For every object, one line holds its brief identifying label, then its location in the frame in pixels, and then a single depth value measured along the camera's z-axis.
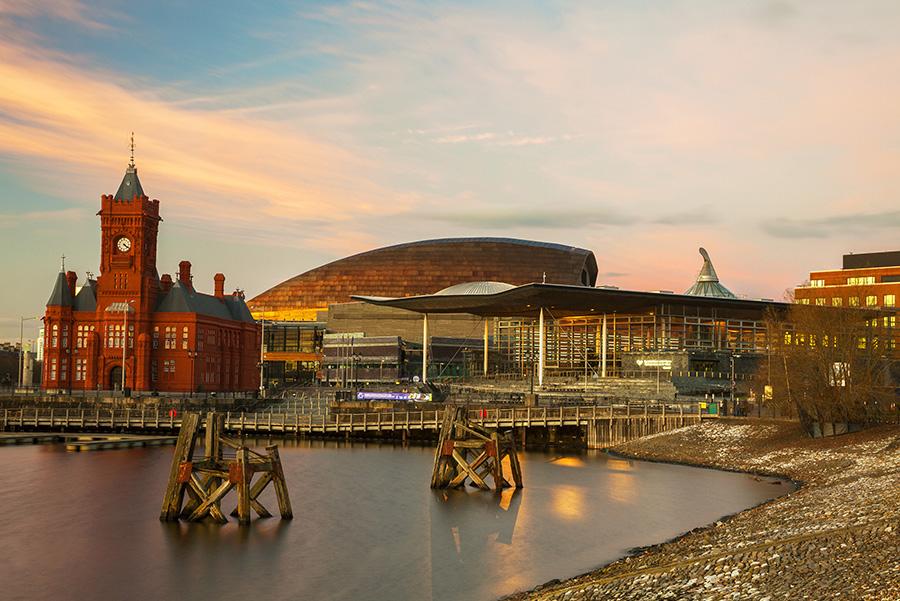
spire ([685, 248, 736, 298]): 137.75
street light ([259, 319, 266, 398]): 128.59
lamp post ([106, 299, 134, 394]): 114.03
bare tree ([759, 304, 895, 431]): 65.31
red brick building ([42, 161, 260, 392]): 115.31
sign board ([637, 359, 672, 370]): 112.62
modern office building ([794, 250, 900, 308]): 156.00
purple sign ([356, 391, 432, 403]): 111.69
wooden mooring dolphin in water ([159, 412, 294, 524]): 42.50
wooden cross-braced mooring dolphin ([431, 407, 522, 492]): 55.00
